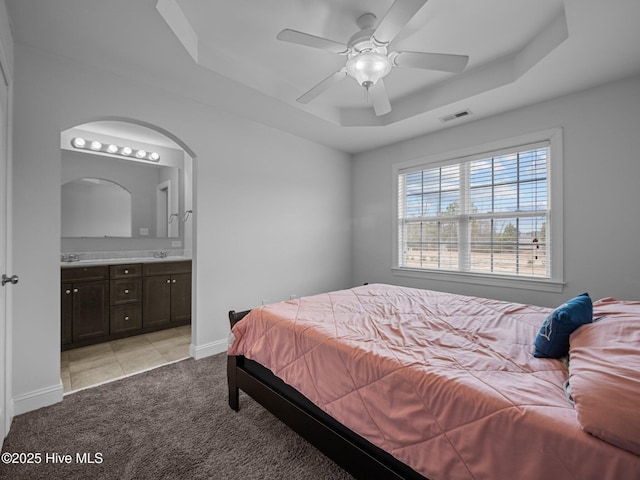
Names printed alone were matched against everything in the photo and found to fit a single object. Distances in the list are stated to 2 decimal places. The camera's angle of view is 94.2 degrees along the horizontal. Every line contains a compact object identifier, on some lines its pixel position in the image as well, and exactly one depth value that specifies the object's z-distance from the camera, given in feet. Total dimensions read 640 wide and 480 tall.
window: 9.79
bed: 2.82
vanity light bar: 12.25
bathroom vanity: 10.43
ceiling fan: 5.86
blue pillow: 4.40
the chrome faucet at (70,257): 11.61
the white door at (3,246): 5.48
